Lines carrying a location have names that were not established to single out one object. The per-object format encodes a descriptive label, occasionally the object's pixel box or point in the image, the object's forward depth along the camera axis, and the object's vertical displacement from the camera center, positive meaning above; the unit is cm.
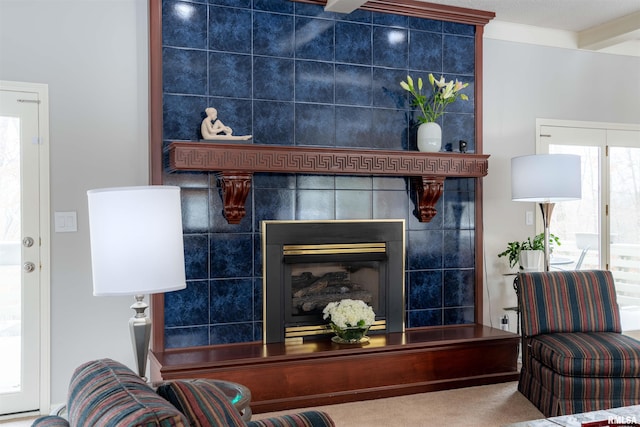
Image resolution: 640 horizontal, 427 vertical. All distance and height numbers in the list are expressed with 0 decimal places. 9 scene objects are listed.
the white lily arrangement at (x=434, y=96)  411 +83
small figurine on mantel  361 +53
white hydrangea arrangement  371 -67
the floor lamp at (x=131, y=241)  204 -10
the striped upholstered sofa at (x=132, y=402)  115 -41
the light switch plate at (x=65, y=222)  350 -5
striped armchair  311 -76
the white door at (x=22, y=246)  342 -19
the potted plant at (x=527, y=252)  429 -33
